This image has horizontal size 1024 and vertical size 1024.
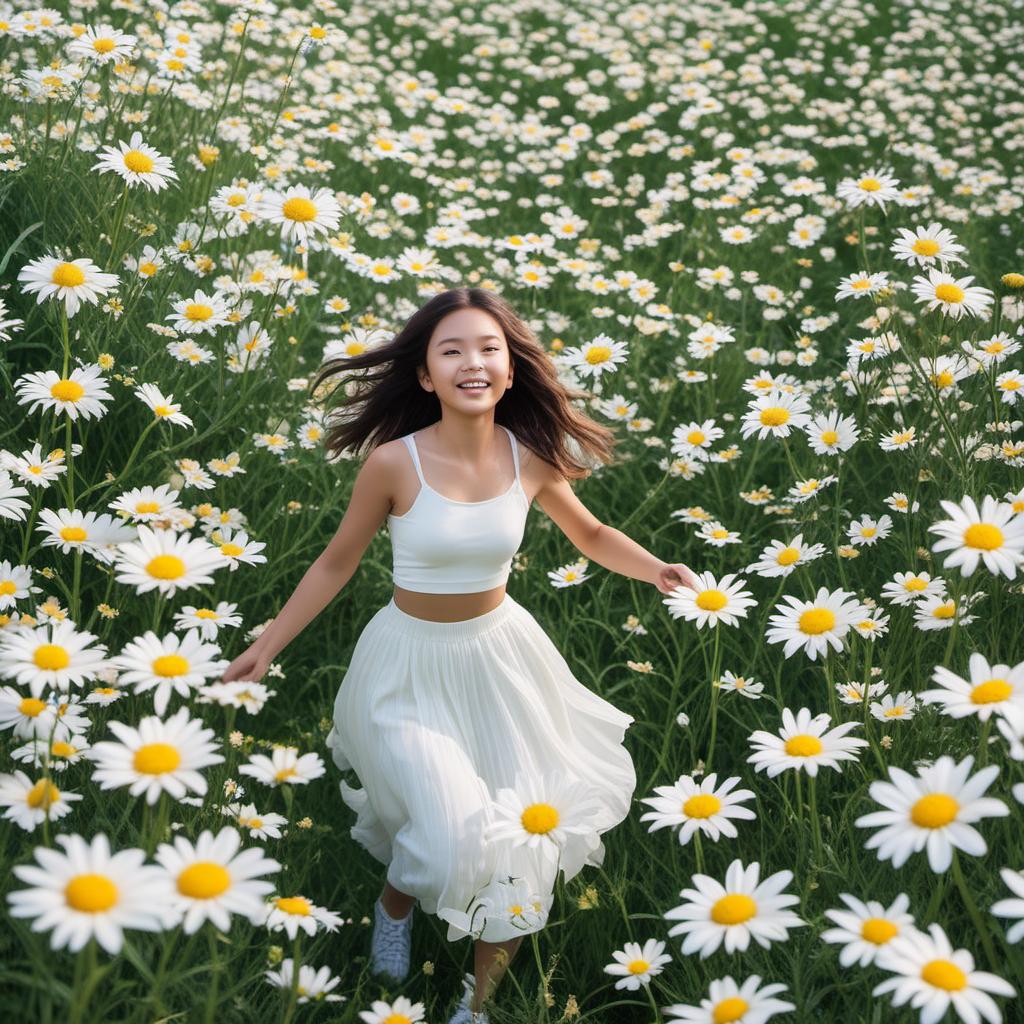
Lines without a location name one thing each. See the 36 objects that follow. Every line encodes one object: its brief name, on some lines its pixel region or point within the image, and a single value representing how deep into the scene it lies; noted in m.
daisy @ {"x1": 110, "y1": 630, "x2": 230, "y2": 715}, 1.79
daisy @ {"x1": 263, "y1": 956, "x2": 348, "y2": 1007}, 1.82
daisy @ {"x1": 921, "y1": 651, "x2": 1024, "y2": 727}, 1.80
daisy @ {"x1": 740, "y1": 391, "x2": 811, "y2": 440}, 3.11
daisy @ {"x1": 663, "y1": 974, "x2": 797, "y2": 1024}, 1.63
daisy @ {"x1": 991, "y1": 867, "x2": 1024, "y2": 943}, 1.53
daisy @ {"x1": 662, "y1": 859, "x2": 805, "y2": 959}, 1.73
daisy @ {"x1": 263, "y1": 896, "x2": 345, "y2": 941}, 1.83
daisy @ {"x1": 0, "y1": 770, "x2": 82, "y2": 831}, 1.73
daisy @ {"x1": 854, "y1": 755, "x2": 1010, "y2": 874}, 1.62
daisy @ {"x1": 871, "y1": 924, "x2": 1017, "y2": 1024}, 1.50
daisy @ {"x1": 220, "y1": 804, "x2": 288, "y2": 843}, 2.21
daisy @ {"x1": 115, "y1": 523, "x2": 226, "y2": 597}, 1.92
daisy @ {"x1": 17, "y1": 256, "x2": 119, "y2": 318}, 2.79
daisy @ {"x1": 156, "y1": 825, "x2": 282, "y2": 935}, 1.50
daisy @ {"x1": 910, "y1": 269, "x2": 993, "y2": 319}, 2.94
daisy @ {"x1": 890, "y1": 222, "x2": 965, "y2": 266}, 3.16
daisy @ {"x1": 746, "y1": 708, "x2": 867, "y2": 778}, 2.04
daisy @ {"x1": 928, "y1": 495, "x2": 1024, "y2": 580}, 2.06
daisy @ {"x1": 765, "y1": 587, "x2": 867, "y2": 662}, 2.32
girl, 2.36
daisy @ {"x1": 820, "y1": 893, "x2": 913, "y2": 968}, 1.62
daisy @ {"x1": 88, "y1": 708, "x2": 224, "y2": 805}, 1.61
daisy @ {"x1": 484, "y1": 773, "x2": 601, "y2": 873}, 2.04
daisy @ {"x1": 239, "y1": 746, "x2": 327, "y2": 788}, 1.84
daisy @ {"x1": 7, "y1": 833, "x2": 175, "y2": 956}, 1.39
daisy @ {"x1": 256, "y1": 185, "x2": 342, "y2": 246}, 3.40
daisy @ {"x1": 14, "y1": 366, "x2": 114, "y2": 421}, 2.69
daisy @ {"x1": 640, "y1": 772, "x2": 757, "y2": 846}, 2.04
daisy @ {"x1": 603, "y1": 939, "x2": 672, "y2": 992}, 2.09
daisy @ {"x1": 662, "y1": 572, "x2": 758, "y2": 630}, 2.46
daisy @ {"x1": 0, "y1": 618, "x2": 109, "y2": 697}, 1.88
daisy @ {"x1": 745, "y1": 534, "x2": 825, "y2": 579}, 2.79
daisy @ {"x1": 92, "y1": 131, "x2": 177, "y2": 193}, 3.18
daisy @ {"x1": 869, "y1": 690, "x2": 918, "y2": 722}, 2.55
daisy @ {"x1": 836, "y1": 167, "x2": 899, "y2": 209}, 3.53
